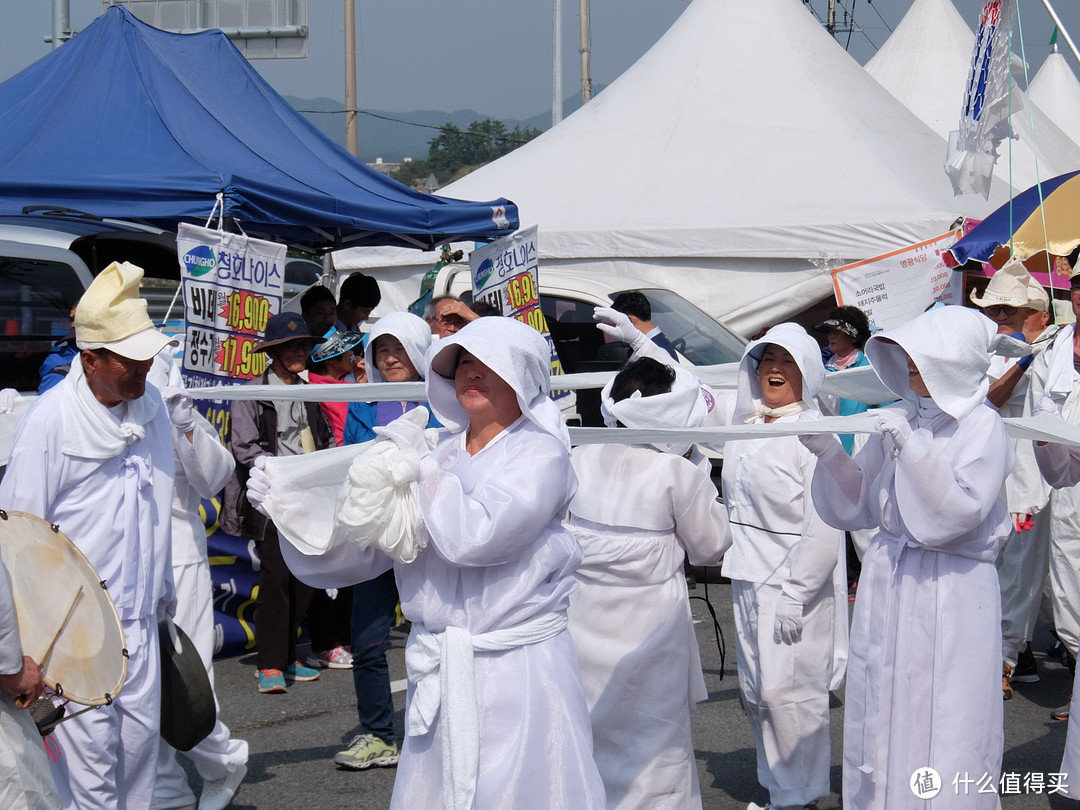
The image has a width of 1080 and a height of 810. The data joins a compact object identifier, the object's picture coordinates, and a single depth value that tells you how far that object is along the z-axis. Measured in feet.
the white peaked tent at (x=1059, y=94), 104.99
